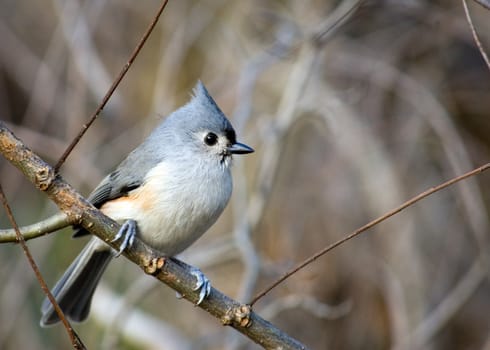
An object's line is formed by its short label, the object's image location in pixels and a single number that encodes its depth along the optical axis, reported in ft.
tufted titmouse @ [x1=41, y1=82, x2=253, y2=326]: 12.01
